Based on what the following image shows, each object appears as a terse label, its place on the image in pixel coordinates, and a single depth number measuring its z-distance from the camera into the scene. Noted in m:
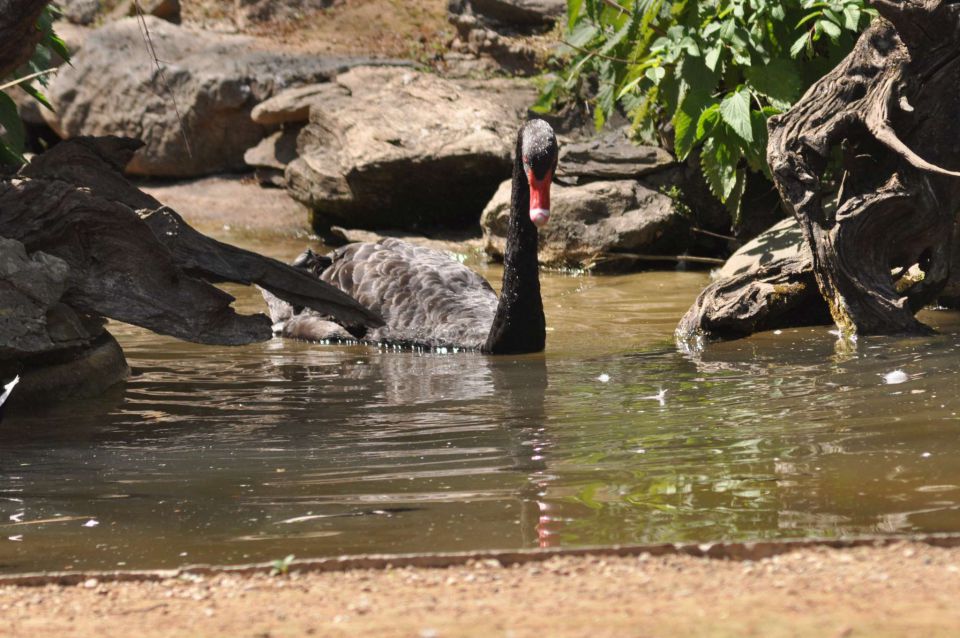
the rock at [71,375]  11.71
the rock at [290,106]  26.33
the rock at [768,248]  15.84
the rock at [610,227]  20.61
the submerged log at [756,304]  14.55
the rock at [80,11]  32.53
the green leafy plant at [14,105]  12.52
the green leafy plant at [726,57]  15.01
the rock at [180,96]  28.02
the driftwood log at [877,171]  13.30
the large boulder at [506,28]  28.06
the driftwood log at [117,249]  11.62
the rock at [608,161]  21.28
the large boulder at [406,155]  23.34
